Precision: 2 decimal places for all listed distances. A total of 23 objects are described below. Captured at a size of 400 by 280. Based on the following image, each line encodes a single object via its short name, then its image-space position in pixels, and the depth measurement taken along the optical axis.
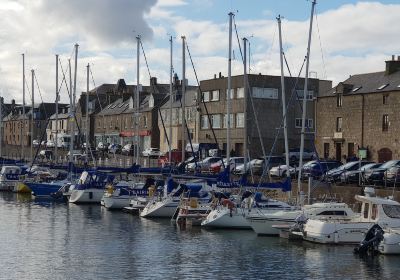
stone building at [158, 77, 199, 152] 90.56
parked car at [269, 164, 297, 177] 55.89
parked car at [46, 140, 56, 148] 118.12
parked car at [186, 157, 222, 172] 63.22
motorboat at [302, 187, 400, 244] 34.84
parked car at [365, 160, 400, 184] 46.75
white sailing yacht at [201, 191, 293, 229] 40.62
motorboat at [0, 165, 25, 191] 72.19
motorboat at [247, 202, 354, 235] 37.38
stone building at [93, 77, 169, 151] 101.88
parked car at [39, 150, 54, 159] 104.70
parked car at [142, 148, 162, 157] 88.29
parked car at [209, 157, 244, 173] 61.71
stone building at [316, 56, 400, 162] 65.19
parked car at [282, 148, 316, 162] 68.00
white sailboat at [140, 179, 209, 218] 47.72
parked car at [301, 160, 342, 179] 53.53
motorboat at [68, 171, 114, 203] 58.59
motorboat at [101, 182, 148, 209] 53.53
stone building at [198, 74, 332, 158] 81.50
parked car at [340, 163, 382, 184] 48.22
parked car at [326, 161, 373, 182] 50.47
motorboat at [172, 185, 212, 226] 43.88
